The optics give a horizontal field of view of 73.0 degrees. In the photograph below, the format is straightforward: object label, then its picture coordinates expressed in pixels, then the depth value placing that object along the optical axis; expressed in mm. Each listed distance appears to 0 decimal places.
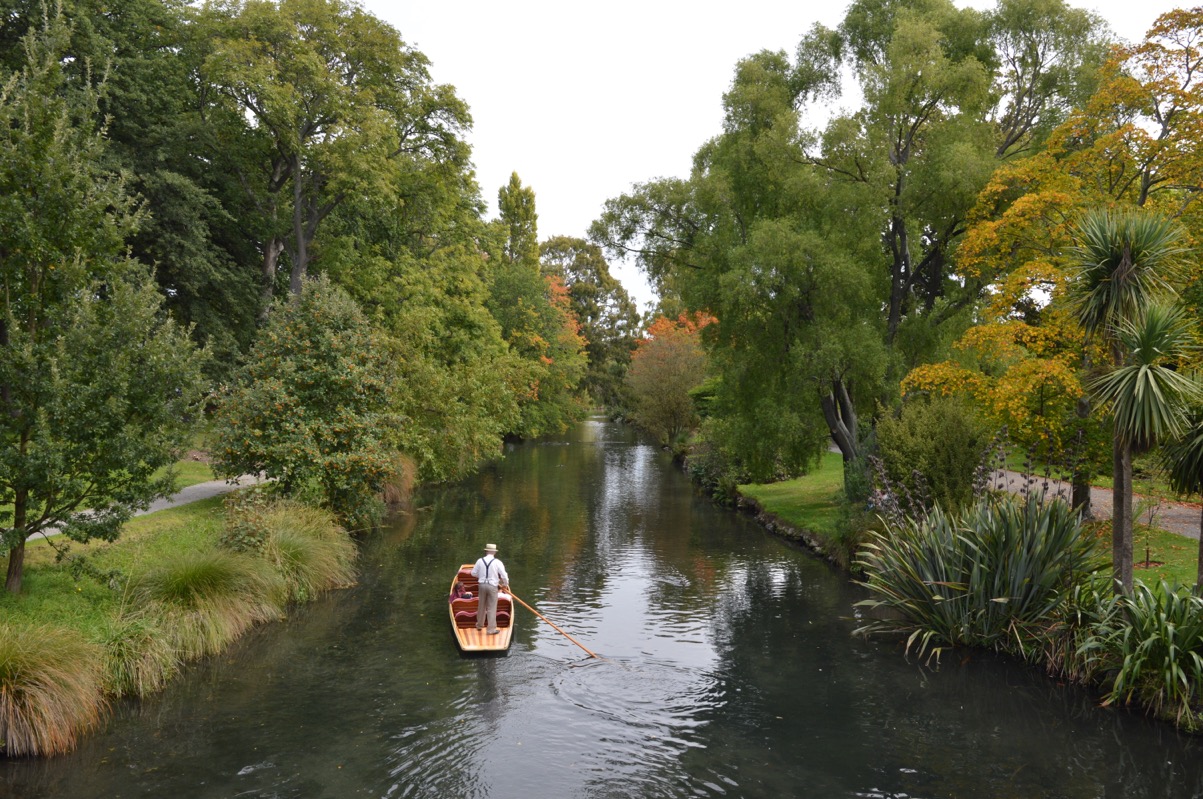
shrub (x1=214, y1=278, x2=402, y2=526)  20953
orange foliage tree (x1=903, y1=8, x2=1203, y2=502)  15992
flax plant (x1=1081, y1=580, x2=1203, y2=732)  10859
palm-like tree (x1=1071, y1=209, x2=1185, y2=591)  11477
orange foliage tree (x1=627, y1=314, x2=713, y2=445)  51500
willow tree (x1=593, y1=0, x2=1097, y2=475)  22875
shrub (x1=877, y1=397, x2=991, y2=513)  18125
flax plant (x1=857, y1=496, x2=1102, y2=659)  13547
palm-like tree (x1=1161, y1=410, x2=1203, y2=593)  11914
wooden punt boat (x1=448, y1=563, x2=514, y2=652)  14633
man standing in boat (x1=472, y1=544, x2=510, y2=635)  15125
